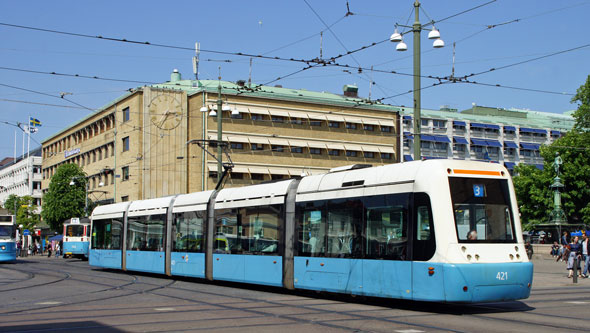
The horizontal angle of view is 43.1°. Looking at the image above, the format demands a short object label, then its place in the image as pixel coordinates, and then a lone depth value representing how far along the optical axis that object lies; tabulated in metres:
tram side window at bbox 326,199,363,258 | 15.46
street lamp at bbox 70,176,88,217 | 62.72
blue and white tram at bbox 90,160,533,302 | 13.35
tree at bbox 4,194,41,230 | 93.31
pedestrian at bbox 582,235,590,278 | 25.20
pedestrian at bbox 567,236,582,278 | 24.16
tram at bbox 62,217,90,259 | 49.62
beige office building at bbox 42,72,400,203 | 61.56
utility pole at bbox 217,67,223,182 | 28.64
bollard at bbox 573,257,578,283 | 22.39
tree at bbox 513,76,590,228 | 60.00
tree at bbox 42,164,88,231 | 67.38
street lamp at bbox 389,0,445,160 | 18.28
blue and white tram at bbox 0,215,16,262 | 38.62
